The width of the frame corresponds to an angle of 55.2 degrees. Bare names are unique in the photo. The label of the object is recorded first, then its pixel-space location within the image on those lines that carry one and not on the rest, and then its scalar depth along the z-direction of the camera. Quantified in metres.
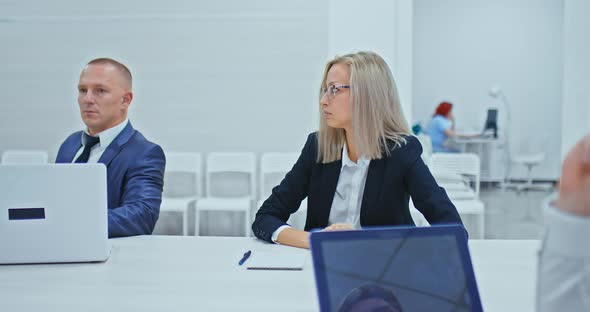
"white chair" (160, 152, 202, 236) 4.94
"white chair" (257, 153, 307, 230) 5.27
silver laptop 1.75
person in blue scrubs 8.84
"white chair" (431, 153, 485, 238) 4.57
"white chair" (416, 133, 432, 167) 5.33
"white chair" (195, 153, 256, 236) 4.96
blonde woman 2.19
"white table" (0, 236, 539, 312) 1.42
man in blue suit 2.48
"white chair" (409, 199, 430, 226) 2.72
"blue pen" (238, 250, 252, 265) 1.80
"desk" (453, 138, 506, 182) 9.59
